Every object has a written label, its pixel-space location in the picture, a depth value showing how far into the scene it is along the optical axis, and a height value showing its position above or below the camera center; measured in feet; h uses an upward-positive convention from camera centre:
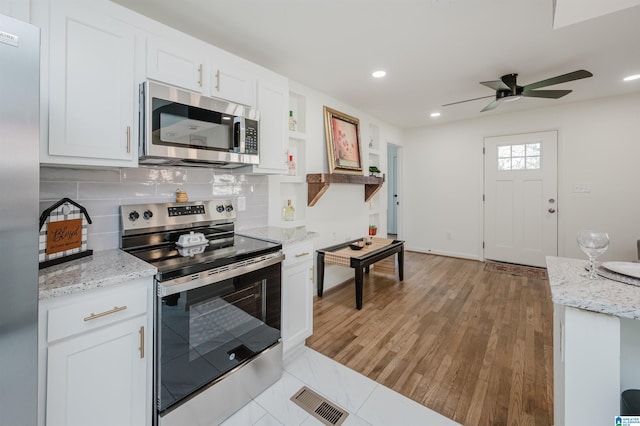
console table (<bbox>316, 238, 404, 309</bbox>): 9.78 -1.68
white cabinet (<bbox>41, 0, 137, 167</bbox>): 4.24 +2.02
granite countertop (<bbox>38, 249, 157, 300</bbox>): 3.53 -0.88
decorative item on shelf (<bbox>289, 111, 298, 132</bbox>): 9.98 +3.19
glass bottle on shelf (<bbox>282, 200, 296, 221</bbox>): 9.79 +0.01
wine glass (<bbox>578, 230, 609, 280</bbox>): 3.54 -0.40
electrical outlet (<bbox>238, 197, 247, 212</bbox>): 8.07 +0.24
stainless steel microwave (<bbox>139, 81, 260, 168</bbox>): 5.11 +1.71
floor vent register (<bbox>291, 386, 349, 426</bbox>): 5.23 -3.81
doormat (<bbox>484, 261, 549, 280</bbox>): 13.42 -2.87
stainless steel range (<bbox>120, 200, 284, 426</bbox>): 4.45 -1.79
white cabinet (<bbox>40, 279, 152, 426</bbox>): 3.53 -1.99
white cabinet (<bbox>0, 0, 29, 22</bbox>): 3.75 +2.78
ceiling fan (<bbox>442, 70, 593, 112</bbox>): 8.93 +4.09
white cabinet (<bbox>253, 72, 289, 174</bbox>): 7.38 +2.45
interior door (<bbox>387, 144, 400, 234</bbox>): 23.70 +1.53
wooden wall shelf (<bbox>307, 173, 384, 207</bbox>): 10.16 +1.17
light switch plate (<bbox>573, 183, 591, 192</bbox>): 12.92 +1.20
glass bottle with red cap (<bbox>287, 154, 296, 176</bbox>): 9.77 +1.61
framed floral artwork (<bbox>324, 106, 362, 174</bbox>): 11.35 +3.06
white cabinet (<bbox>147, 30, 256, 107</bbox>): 5.38 +3.06
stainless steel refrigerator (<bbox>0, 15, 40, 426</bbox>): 2.76 -0.04
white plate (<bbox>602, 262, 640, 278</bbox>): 3.21 -0.66
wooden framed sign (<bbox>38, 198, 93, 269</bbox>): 4.25 -0.34
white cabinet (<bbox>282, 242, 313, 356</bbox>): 6.69 -2.07
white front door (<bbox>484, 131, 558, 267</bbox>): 13.88 +0.79
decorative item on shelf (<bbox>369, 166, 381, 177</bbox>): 13.99 +2.12
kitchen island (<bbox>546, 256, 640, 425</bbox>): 2.83 -1.43
